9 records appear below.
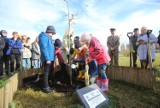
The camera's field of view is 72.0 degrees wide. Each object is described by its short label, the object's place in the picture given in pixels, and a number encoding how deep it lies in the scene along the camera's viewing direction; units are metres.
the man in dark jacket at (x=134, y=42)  4.86
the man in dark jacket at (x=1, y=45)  4.28
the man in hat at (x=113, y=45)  4.80
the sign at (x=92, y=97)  2.49
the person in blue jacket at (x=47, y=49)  3.01
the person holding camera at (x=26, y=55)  5.02
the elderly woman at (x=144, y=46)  3.76
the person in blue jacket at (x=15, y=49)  4.64
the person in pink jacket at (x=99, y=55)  3.05
